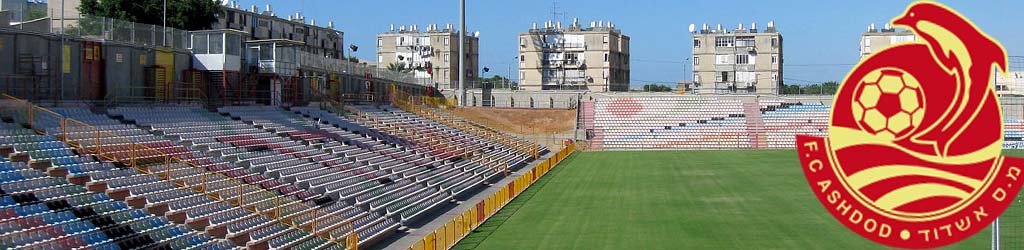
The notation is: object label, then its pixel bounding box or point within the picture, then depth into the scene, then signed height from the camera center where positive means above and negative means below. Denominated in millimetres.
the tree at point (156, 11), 46875 +4267
